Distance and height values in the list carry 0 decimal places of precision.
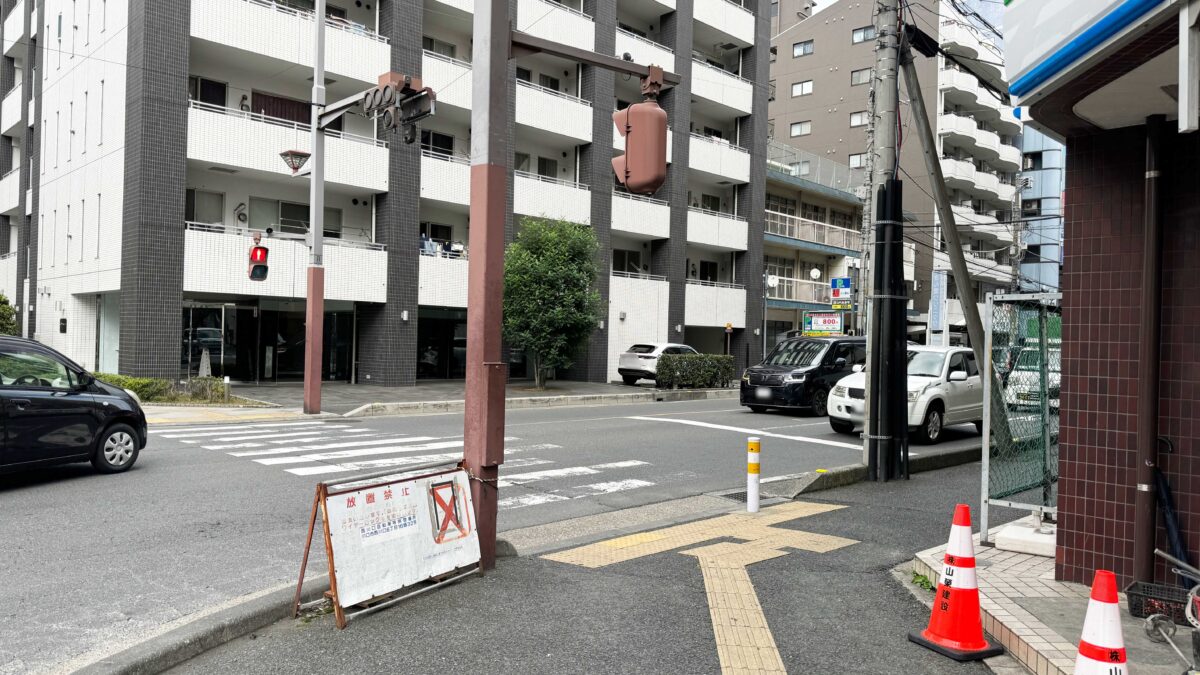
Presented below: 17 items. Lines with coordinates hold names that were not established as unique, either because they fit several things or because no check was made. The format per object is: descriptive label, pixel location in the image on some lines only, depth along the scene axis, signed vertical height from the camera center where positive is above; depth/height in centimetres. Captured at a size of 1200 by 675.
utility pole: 1045 +33
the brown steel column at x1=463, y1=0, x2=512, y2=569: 585 +51
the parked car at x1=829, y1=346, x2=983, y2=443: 1430 -78
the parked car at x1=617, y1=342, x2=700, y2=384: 2841 -55
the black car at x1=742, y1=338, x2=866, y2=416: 1867 -58
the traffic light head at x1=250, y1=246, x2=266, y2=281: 1688 +148
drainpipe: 488 -3
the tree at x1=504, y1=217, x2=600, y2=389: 2442 +149
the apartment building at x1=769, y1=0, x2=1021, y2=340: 4847 +1479
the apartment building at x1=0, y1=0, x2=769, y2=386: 2130 +489
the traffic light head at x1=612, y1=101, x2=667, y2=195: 590 +143
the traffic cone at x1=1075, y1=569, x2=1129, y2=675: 345 -117
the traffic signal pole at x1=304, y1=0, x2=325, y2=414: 1717 +153
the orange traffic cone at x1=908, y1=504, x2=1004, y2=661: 452 -144
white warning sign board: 495 -125
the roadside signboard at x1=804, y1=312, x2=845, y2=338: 2980 +89
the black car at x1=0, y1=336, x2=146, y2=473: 864 -92
